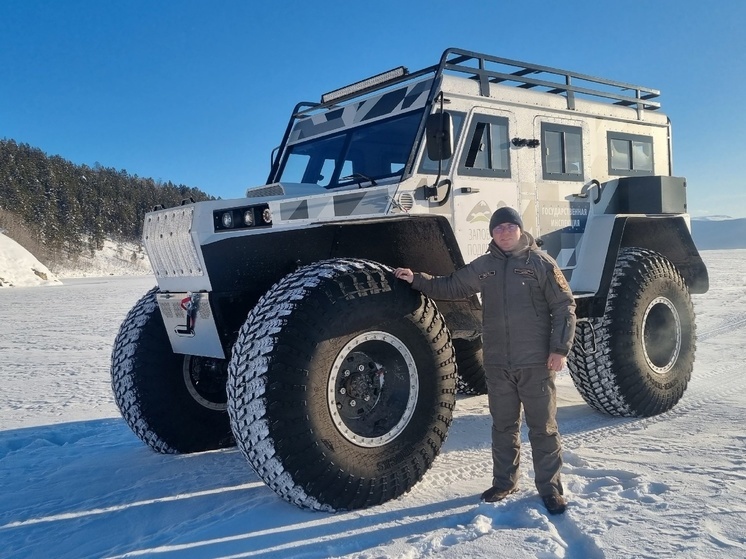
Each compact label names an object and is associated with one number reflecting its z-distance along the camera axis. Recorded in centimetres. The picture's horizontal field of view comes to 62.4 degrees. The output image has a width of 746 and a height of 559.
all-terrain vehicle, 335
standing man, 340
